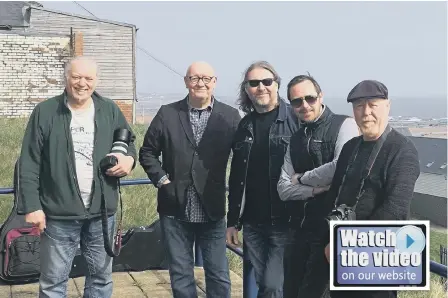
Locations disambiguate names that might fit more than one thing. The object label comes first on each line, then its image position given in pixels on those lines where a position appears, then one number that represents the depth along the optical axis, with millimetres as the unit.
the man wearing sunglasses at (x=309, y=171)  2697
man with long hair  3100
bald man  3371
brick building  20344
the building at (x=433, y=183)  27141
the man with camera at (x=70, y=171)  3078
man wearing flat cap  2215
